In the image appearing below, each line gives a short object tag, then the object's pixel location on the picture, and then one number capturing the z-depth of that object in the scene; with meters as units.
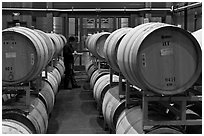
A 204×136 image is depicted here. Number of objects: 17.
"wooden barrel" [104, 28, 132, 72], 4.64
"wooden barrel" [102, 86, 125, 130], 4.64
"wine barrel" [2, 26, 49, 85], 4.13
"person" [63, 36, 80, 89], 10.48
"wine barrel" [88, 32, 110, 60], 7.54
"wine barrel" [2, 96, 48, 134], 4.12
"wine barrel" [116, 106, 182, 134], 3.47
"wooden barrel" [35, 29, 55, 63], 5.44
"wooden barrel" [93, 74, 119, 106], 6.41
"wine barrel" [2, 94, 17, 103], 5.11
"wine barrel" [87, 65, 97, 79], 9.47
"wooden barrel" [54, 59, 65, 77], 9.28
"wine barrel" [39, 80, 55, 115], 5.37
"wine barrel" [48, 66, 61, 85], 7.84
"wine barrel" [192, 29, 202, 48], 3.89
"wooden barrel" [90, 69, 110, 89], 7.59
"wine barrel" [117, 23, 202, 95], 3.30
